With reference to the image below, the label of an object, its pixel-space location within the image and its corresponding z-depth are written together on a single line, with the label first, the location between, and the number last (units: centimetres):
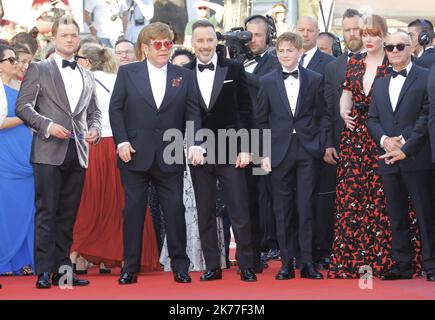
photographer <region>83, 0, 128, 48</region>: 2077
